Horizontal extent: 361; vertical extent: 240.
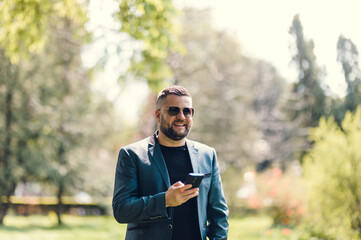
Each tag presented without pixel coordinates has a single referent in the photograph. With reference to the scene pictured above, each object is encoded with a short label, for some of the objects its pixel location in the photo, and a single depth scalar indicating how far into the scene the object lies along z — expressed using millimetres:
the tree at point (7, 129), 15078
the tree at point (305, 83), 16117
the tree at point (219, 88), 18719
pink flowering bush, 14273
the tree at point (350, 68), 11898
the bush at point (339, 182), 8453
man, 2617
